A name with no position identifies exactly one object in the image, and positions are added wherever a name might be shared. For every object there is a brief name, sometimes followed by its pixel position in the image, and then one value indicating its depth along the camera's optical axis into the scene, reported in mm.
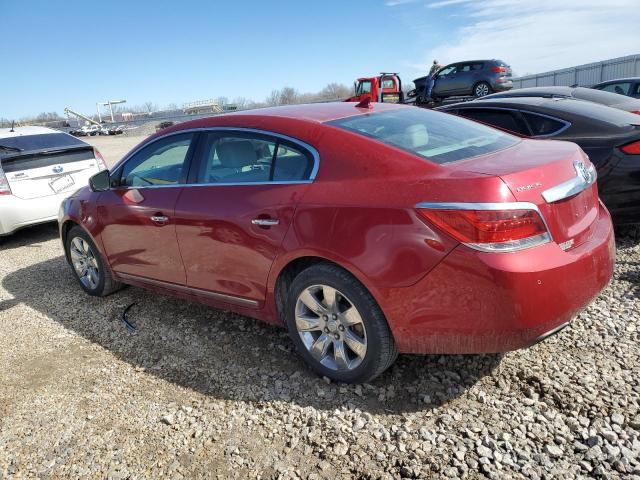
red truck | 22923
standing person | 20875
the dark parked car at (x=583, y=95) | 6492
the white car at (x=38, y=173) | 6832
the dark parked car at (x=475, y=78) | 19562
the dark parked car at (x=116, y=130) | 53400
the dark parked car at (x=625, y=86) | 12062
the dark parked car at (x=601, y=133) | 4453
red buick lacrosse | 2414
